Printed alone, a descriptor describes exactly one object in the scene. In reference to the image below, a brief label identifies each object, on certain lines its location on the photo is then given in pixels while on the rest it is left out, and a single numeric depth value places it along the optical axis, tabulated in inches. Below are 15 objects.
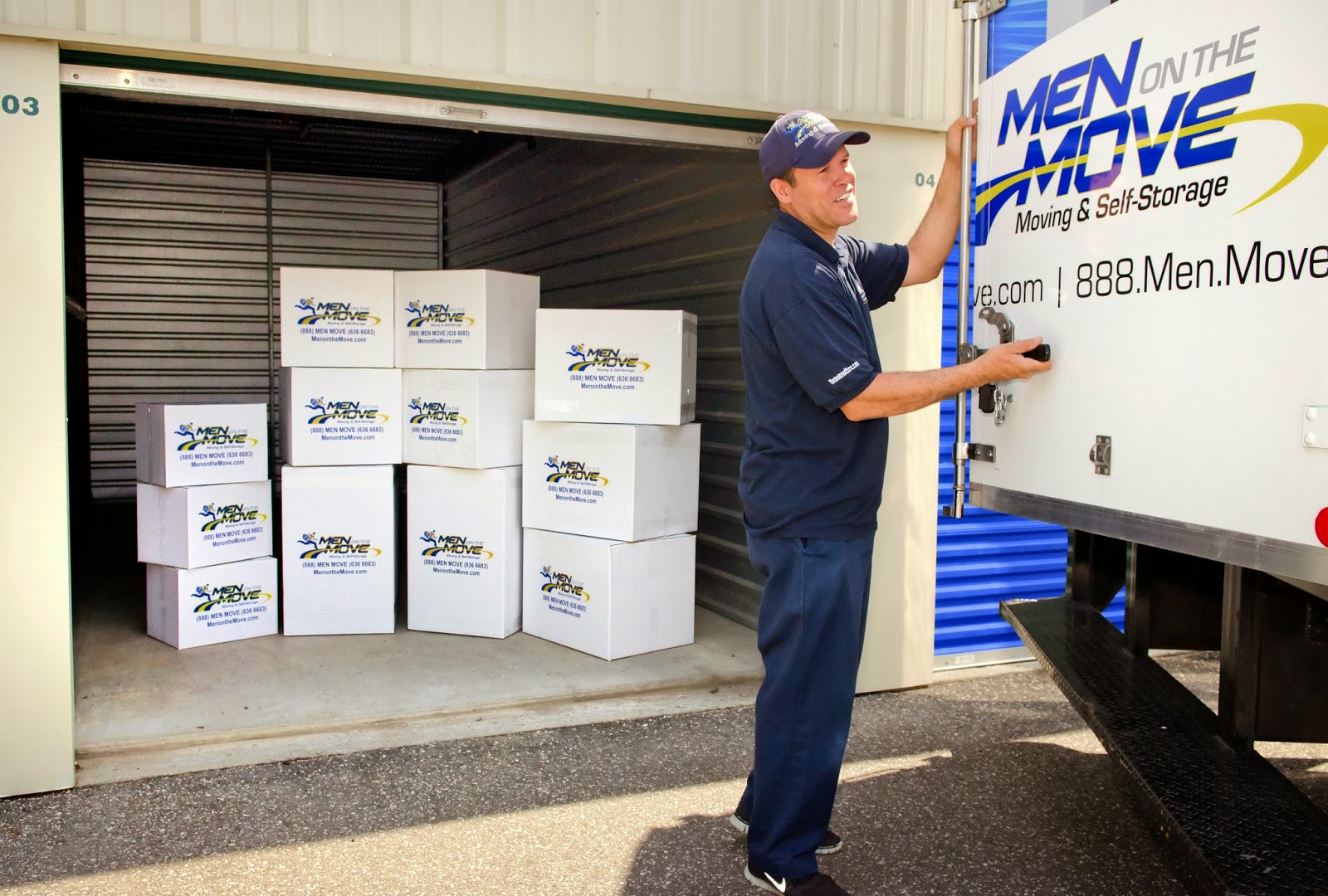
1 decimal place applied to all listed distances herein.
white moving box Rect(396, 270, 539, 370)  204.7
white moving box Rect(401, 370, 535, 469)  206.7
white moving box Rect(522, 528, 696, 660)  199.8
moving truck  82.4
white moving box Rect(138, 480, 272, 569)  204.2
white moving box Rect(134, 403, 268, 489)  204.1
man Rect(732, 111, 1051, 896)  110.8
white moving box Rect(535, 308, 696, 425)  200.5
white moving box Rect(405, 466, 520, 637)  210.1
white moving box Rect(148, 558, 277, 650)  204.5
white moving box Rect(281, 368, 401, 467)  208.5
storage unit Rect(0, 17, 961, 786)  162.6
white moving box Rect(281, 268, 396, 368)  207.8
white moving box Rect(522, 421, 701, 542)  200.1
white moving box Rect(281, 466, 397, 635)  210.4
